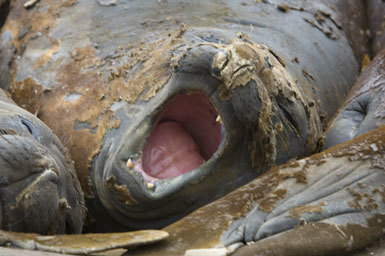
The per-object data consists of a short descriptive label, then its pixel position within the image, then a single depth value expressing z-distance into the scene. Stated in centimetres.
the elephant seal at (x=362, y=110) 732
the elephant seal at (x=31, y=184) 479
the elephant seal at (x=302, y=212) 466
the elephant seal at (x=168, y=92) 570
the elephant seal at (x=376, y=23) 1005
